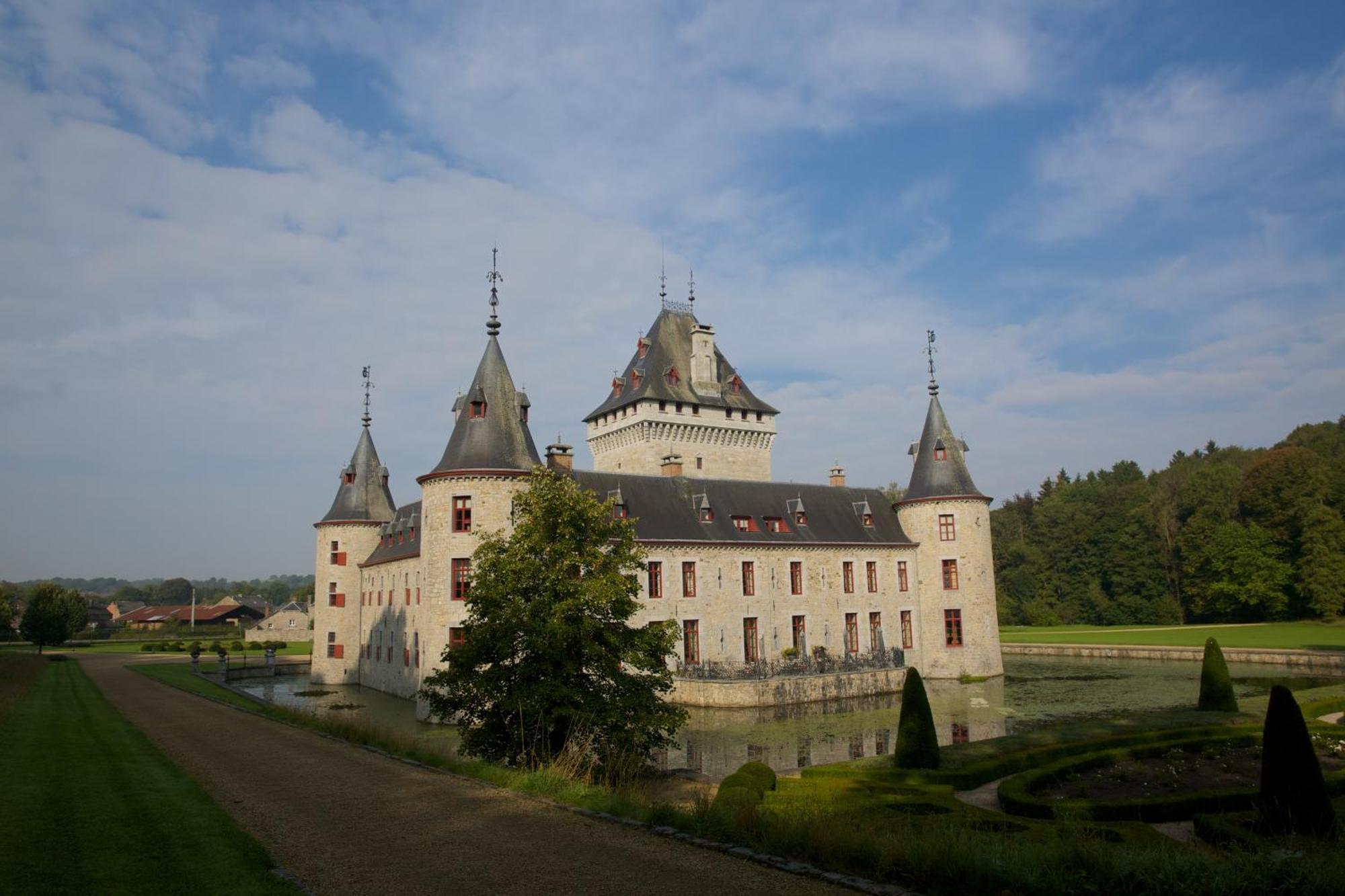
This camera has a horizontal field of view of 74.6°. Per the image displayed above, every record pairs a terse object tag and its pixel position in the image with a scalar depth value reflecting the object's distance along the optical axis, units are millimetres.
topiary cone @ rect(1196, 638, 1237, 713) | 22984
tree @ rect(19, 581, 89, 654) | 59031
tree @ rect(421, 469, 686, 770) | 15695
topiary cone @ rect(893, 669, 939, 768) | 16875
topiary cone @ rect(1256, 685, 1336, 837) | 10922
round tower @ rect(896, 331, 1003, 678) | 38344
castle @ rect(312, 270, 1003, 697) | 30172
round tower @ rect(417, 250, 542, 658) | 29156
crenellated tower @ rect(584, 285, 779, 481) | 43219
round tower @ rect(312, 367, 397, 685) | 42562
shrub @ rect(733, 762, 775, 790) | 14922
